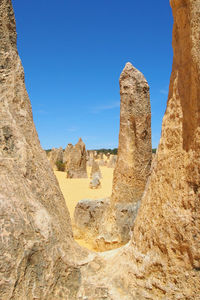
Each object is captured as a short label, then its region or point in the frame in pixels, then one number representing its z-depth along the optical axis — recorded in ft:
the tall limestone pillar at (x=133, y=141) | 16.55
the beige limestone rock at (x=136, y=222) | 4.88
